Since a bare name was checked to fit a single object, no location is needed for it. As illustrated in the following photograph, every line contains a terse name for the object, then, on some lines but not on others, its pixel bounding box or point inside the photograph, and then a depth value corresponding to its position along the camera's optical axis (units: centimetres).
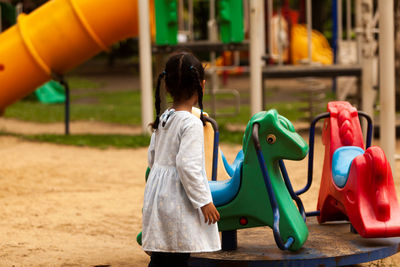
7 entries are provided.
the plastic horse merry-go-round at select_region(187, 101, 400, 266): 711
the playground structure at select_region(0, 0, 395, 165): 1799
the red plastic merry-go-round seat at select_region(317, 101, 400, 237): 724
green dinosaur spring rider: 711
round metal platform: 701
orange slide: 1875
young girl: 604
